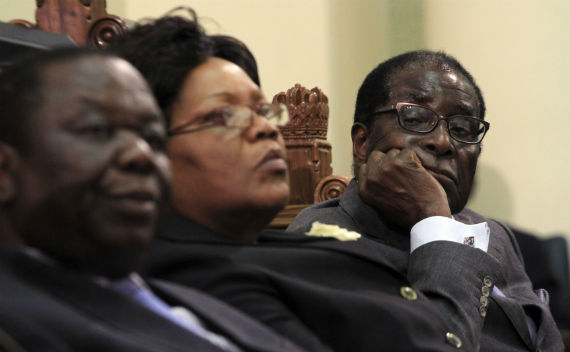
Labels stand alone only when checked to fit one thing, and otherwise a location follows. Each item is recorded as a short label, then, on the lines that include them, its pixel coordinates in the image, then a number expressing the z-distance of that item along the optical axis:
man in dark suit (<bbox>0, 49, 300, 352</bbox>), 4.61
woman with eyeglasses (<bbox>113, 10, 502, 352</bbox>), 4.90
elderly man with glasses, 5.27
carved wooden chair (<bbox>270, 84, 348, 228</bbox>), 5.55
